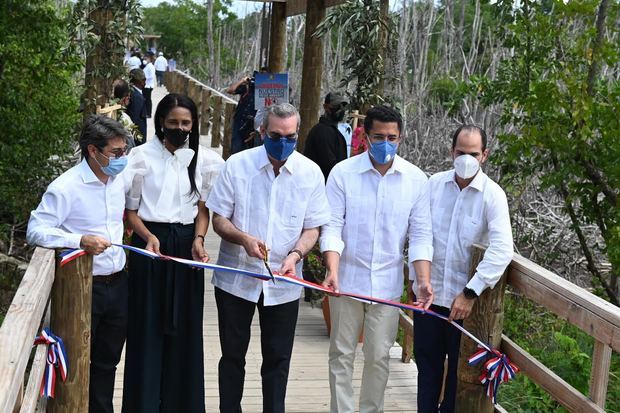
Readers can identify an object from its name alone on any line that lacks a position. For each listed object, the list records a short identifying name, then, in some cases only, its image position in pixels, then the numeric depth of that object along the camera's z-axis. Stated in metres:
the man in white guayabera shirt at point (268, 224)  3.91
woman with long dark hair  4.02
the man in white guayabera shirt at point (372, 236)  4.02
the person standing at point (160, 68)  33.25
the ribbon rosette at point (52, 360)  3.44
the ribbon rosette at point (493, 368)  3.76
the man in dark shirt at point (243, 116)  9.74
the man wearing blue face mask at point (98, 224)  3.60
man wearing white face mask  3.75
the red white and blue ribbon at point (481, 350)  3.76
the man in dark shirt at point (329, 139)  7.11
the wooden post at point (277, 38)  11.72
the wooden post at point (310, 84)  9.97
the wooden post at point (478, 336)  3.80
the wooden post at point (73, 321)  3.56
